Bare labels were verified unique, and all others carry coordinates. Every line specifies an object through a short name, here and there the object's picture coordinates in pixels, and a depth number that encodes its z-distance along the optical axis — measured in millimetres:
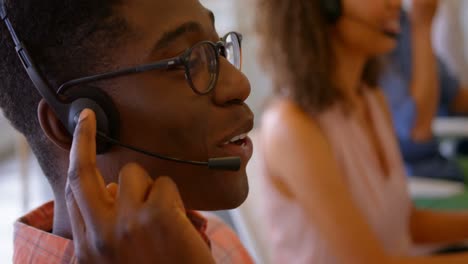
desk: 1431
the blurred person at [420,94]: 1680
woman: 1103
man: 594
